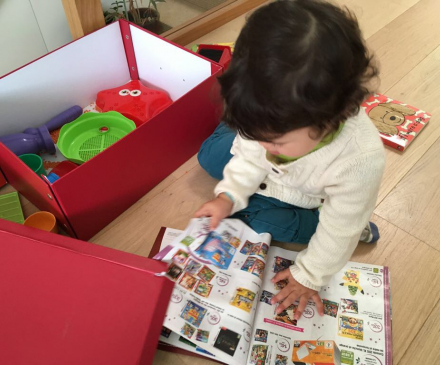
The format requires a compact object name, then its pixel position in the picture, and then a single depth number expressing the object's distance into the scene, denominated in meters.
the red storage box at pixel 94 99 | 0.75
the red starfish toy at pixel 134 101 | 1.04
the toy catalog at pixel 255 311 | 0.66
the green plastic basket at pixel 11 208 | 0.85
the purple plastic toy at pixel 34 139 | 0.89
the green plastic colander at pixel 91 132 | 0.95
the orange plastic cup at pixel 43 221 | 0.79
